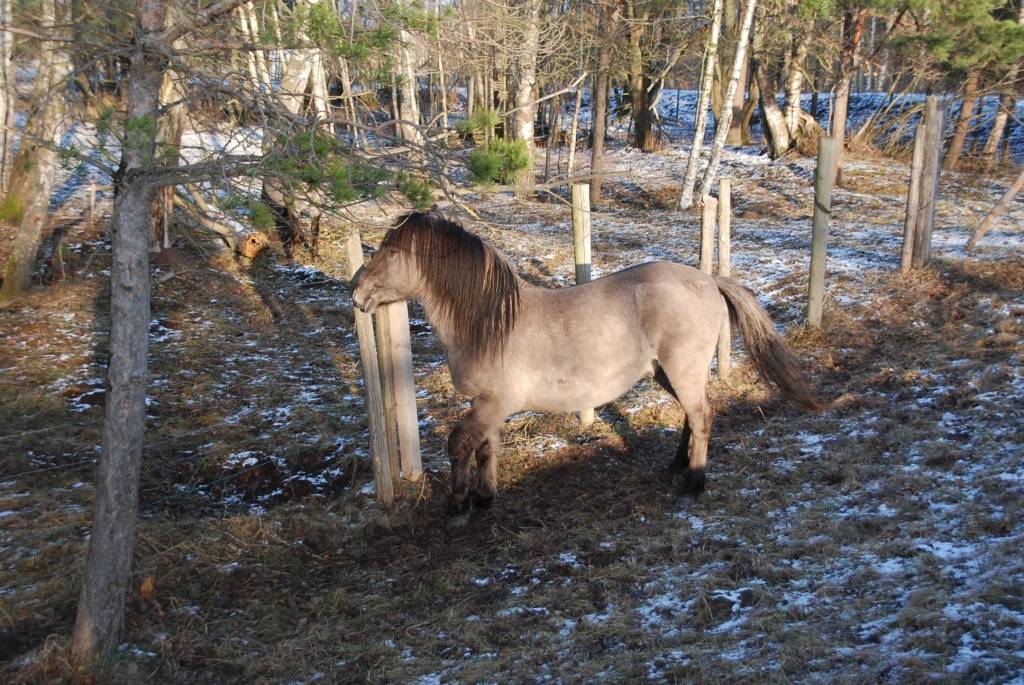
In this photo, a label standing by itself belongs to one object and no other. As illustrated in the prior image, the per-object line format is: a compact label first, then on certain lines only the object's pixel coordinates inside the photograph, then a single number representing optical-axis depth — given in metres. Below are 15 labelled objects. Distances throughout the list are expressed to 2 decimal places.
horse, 5.21
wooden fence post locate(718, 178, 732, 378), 7.97
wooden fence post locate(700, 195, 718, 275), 7.66
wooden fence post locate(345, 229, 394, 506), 5.50
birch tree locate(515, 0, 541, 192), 13.69
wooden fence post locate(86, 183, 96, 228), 12.21
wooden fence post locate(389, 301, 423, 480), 5.57
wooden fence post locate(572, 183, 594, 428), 6.40
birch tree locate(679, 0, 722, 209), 15.69
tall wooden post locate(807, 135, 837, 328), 8.05
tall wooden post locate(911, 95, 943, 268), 9.05
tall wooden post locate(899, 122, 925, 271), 9.09
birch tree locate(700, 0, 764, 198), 14.68
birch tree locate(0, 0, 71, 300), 10.16
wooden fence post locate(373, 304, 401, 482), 5.58
